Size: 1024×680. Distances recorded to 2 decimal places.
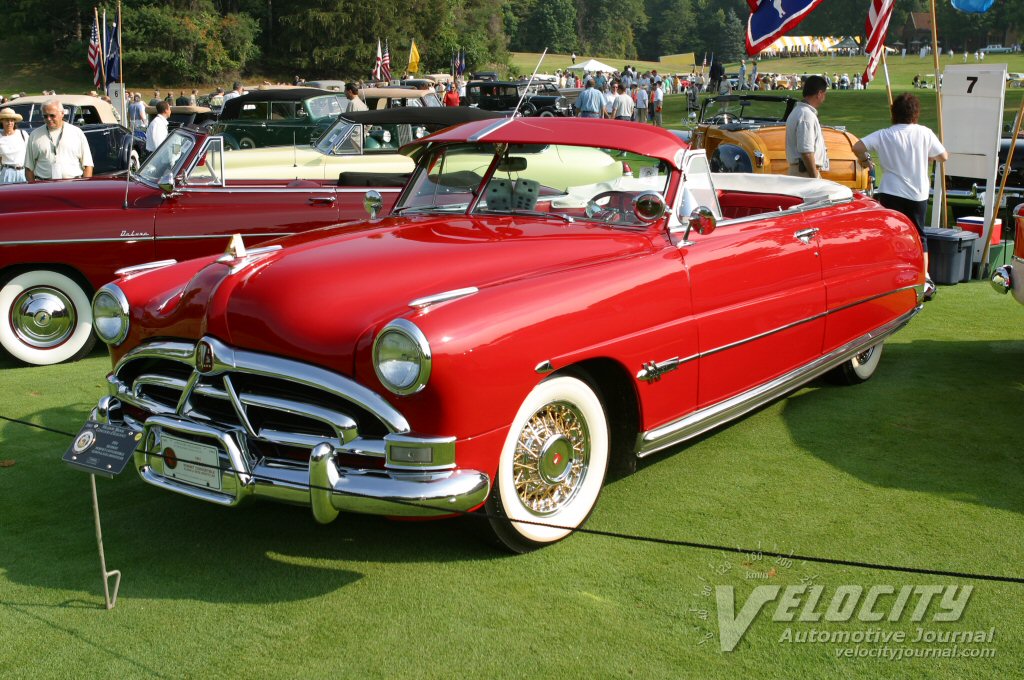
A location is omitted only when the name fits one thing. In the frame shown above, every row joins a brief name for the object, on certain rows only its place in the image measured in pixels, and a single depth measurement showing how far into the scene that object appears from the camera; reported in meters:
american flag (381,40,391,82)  33.50
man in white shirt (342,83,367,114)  16.41
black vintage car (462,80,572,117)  30.62
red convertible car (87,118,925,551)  3.56
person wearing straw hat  10.34
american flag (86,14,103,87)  22.13
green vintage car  16.95
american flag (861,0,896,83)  11.02
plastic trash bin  9.50
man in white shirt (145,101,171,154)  14.53
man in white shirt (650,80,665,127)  34.03
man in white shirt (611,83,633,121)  26.27
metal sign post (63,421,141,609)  3.65
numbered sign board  10.07
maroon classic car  7.20
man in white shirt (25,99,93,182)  9.61
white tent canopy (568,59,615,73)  68.56
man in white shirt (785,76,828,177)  8.71
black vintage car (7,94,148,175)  14.83
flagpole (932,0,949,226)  9.86
